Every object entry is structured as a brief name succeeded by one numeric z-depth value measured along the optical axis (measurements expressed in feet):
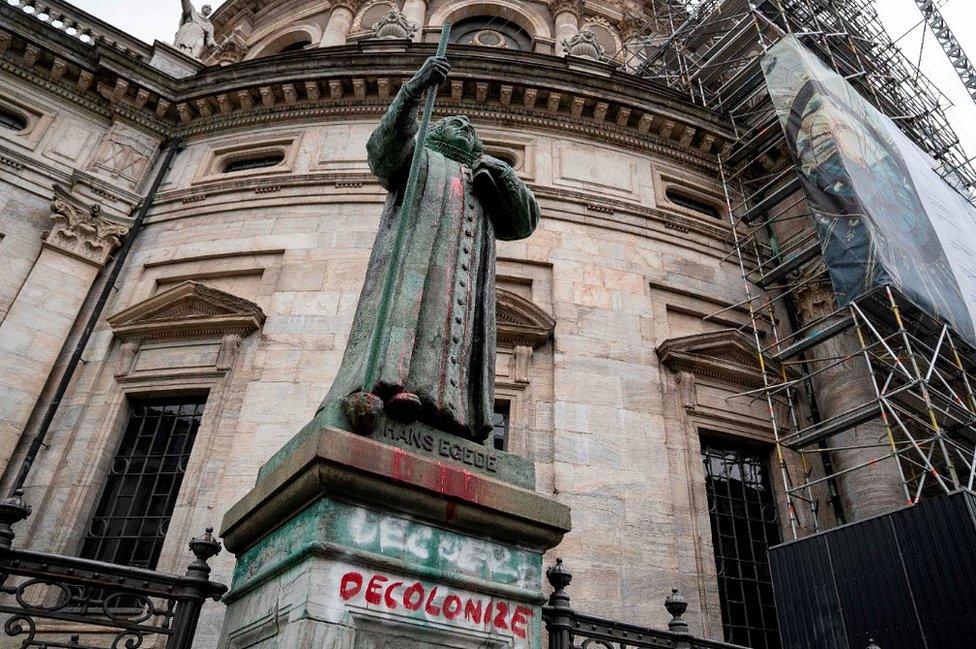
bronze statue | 12.05
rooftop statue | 61.98
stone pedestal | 10.09
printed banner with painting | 37.88
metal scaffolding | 36.76
